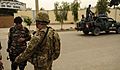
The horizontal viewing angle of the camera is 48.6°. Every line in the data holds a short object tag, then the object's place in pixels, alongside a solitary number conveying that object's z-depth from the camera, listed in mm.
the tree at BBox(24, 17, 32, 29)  13992
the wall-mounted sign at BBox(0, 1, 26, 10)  16085
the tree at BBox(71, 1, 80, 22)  17110
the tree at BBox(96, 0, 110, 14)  17074
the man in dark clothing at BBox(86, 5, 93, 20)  9926
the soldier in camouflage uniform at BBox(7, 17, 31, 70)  2998
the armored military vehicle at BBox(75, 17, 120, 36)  9644
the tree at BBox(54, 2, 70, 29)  14350
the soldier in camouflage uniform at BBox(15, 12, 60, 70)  1973
